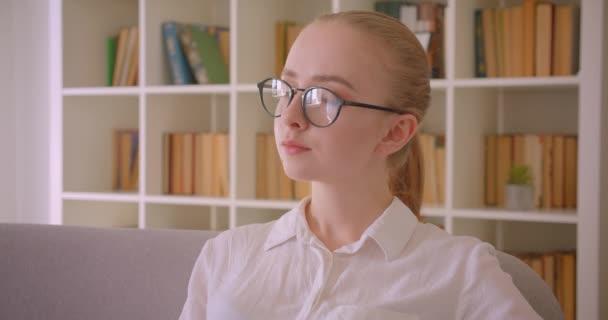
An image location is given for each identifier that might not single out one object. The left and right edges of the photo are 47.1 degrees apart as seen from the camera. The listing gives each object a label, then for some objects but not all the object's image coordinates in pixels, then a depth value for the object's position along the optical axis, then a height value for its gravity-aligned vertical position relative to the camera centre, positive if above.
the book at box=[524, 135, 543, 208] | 2.40 -0.06
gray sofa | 1.28 -0.24
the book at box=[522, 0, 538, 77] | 2.34 +0.36
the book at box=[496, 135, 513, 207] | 2.46 -0.06
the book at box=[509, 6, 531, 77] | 2.35 +0.35
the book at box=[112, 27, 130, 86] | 3.02 +0.39
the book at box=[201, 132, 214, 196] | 2.82 -0.10
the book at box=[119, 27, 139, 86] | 3.01 +0.38
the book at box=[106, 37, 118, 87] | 3.07 +0.37
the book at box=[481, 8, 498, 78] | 2.42 +0.36
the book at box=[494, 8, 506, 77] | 2.40 +0.36
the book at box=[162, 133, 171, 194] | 2.85 -0.08
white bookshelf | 2.14 +0.11
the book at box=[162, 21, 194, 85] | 2.79 +0.36
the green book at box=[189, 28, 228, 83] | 2.82 +0.36
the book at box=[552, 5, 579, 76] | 2.30 +0.35
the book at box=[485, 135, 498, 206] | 2.49 -0.07
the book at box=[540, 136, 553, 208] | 2.39 -0.09
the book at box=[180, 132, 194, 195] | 2.84 -0.08
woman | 0.98 -0.13
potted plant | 2.31 -0.15
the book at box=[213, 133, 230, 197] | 2.80 -0.08
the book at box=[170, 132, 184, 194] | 2.84 -0.08
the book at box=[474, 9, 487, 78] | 2.44 +0.35
